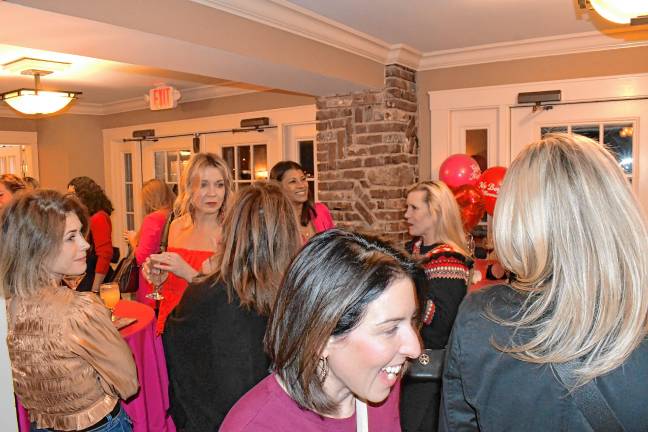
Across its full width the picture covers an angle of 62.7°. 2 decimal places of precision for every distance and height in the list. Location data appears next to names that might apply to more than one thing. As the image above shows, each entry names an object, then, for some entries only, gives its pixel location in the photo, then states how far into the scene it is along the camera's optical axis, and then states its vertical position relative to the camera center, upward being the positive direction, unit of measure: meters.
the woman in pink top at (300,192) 3.33 -0.06
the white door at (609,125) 3.83 +0.40
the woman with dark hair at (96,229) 4.13 -0.34
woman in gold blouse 1.59 -0.44
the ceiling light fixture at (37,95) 4.12 +0.72
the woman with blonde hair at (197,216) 2.41 -0.15
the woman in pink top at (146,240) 2.76 -0.29
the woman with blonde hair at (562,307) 0.99 -0.25
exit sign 5.35 +0.89
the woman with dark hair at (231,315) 1.51 -0.38
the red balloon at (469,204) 3.79 -0.17
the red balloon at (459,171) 3.98 +0.07
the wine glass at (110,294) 2.41 -0.49
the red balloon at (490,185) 3.48 -0.03
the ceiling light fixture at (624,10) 1.86 +0.60
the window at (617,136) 3.90 +0.32
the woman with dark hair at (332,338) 0.89 -0.27
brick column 4.32 +0.24
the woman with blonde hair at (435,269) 2.09 -0.36
